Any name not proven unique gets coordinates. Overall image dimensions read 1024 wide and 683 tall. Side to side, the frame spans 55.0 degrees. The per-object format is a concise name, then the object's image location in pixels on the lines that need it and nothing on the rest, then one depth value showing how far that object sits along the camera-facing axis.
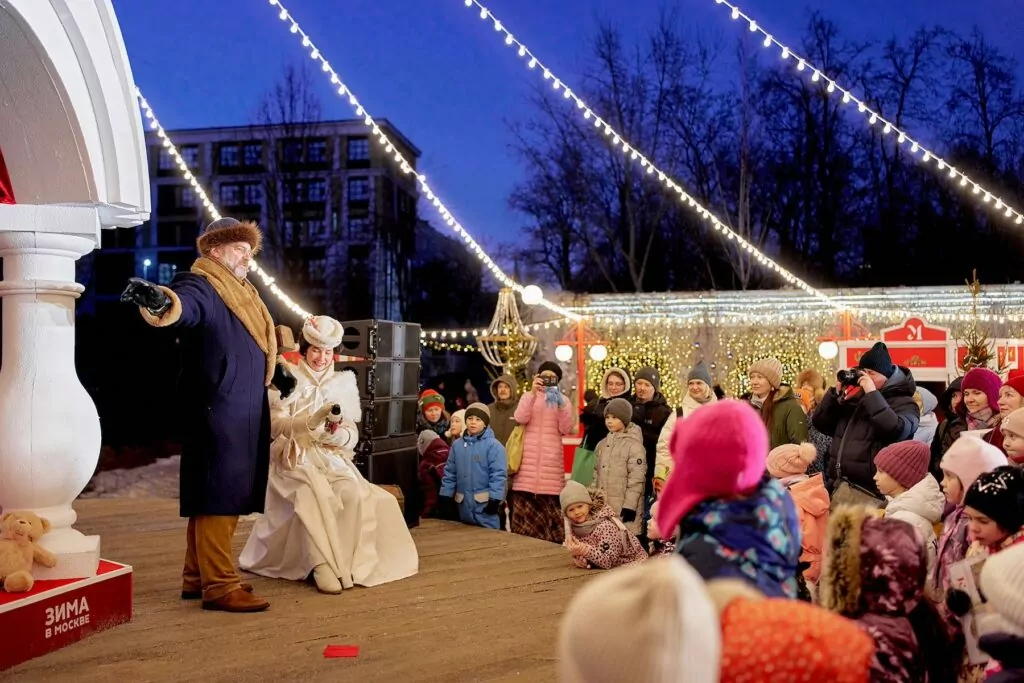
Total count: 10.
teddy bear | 3.90
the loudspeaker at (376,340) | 7.11
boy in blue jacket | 7.04
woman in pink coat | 7.10
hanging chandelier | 10.60
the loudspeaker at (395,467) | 6.91
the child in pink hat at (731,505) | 2.25
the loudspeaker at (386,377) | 7.06
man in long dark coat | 4.57
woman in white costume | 5.28
